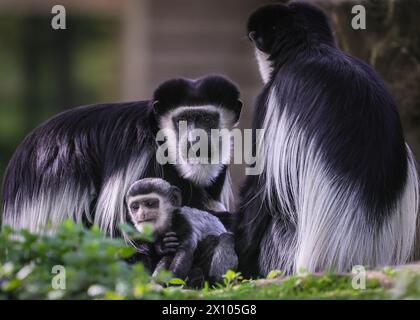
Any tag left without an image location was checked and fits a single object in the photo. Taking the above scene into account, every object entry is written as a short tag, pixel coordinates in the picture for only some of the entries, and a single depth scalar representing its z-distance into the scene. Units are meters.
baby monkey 7.03
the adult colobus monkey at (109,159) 7.29
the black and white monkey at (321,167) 6.93
